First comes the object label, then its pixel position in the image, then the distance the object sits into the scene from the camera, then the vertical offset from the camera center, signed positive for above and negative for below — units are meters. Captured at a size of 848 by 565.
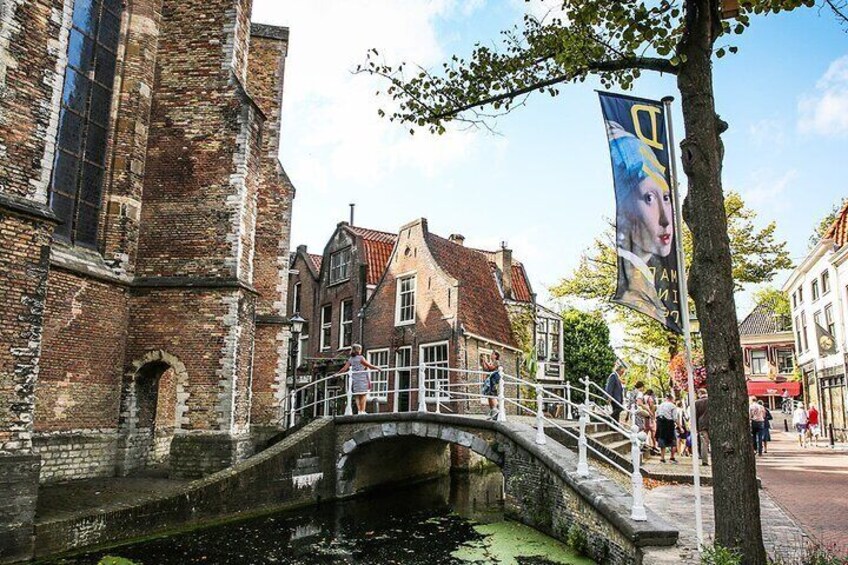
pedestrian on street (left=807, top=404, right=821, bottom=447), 21.05 -0.85
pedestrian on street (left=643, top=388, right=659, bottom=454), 15.17 -0.38
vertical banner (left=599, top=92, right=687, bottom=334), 6.18 +1.90
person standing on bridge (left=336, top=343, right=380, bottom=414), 14.18 +0.46
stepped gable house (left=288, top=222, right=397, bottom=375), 25.25 +4.46
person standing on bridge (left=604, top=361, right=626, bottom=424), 14.25 +0.29
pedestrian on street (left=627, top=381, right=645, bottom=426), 14.45 +0.09
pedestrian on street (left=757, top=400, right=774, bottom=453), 17.83 -0.87
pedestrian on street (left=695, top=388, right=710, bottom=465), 11.89 -0.50
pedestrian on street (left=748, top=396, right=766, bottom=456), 16.53 -0.54
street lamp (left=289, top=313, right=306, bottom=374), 15.63 +1.84
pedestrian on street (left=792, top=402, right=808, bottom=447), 20.69 -0.74
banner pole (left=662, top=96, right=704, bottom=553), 5.67 +1.09
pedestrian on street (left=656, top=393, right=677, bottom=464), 13.15 -0.54
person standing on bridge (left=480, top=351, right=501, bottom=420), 14.11 +0.37
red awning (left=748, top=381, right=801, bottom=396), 35.94 +0.78
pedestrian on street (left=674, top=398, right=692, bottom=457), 15.67 -0.87
